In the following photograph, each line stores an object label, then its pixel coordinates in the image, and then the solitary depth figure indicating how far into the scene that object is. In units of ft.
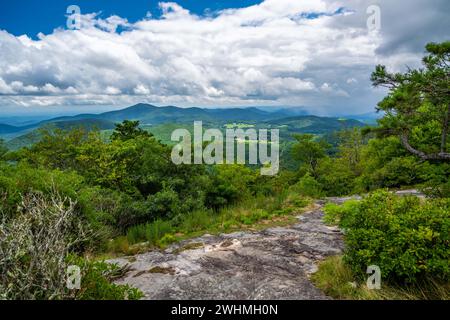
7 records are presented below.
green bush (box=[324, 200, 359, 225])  19.06
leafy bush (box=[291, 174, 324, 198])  45.08
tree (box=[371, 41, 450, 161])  17.89
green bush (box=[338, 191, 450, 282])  14.14
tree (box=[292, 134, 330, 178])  102.37
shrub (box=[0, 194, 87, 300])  10.79
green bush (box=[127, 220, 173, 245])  26.96
